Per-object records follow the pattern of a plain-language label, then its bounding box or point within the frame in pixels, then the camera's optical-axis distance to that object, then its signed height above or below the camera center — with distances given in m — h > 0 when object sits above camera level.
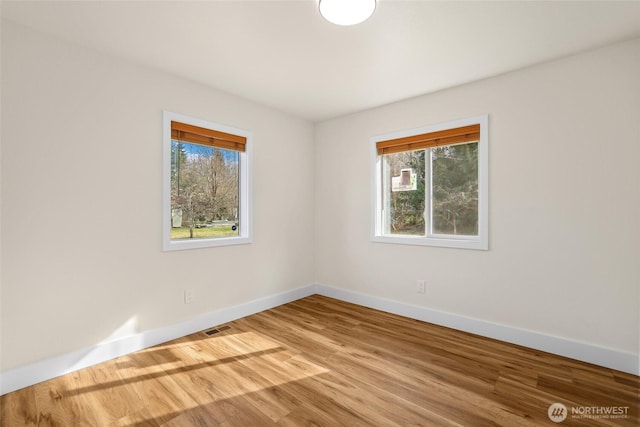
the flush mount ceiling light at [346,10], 1.75 +1.27
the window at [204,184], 2.79 +0.32
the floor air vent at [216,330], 2.87 -1.19
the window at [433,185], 2.89 +0.33
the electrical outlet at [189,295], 2.84 -0.82
